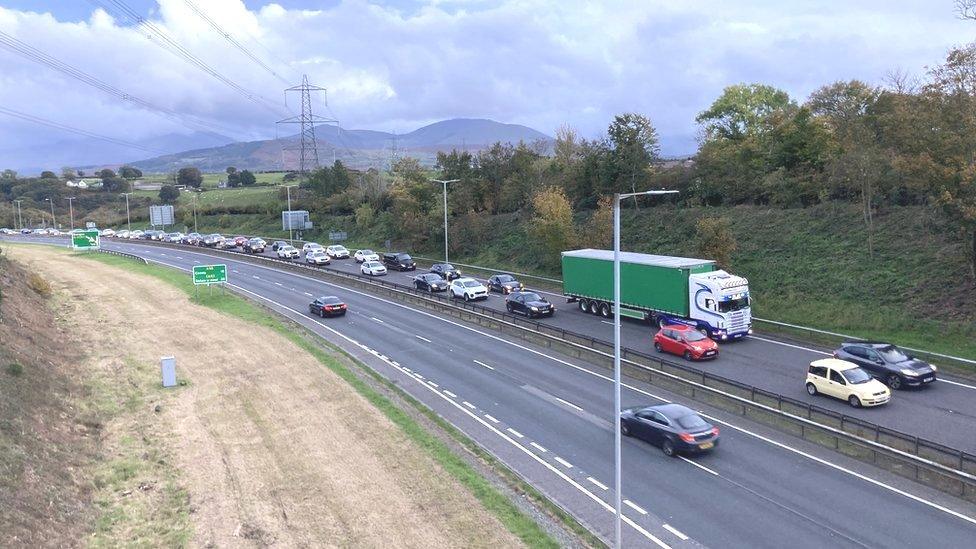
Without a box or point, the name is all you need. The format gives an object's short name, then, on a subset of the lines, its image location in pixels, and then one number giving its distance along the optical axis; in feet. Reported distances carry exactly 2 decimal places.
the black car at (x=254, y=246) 280.10
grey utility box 94.99
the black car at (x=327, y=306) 147.74
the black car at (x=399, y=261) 217.77
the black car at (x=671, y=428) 66.44
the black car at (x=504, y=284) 171.12
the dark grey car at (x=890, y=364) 85.46
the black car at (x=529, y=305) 137.39
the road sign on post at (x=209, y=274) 165.27
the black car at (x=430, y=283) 171.73
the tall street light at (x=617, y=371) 46.01
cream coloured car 78.89
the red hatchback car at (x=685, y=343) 101.42
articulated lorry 113.09
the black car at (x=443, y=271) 187.54
